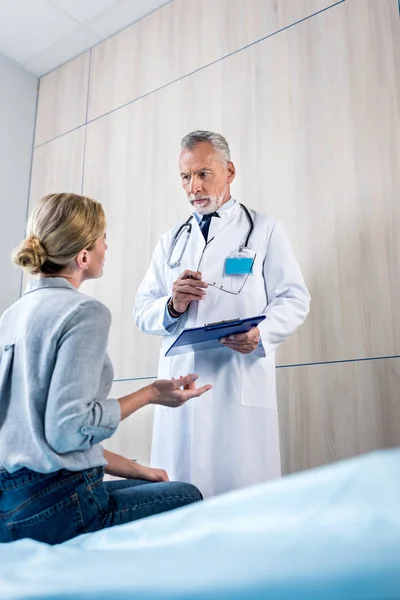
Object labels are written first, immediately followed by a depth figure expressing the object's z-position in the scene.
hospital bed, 0.46
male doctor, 2.04
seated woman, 1.13
